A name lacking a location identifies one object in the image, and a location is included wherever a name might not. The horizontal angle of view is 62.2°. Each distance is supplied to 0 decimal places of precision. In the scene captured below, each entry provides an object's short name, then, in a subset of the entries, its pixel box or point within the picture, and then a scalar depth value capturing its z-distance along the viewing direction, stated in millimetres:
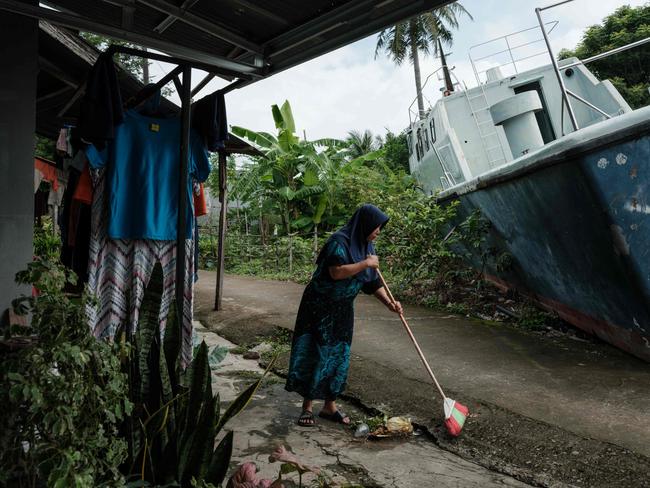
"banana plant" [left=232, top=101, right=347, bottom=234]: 14297
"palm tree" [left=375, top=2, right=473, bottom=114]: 23344
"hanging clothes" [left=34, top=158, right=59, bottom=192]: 7773
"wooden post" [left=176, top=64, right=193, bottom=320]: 3127
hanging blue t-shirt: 3291
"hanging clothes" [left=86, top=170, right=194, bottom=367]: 3328
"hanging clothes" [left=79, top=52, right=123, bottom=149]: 2996
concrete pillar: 2682
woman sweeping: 3588
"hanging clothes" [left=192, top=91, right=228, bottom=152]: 3512
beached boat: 4086
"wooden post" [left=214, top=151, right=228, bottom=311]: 7050
